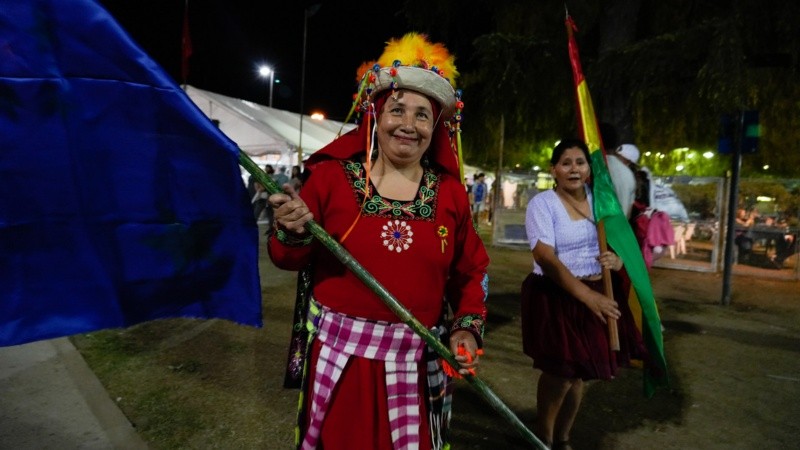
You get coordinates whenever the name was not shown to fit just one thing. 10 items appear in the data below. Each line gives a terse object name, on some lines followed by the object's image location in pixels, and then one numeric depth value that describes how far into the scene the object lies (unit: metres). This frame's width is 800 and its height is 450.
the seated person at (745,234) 10.72
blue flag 1.50
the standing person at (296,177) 12.75
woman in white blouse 3.07
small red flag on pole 13.24
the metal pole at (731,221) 7.83
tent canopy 17.05
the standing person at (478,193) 18.28
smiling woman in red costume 1.95
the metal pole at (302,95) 16.65
